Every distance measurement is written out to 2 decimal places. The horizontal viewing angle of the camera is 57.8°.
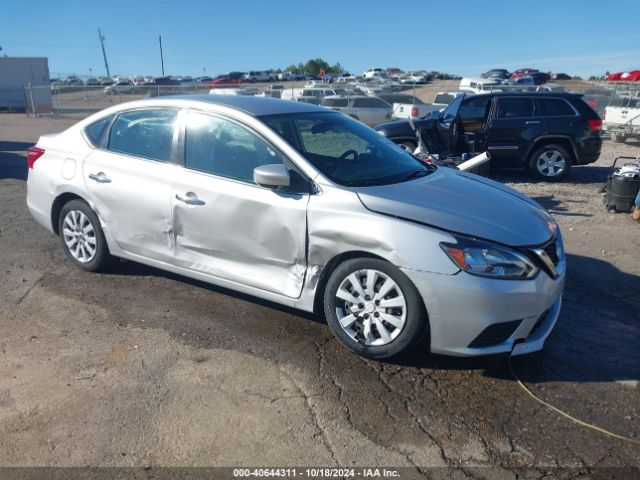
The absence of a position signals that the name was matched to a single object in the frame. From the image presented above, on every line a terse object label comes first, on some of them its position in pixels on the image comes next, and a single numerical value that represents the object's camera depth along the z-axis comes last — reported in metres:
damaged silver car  3.54
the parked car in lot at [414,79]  63.34
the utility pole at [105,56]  108.38
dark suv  10.62
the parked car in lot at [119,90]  45.55
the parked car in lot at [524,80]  45.49
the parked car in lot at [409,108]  21.00
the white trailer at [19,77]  34.22
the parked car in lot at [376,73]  80.18
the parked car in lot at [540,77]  53.45
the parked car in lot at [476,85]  31.00
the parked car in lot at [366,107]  22.32
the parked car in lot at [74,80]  73.81
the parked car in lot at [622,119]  16.45
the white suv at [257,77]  72.32
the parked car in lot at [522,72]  61.64
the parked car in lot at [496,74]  63.45
